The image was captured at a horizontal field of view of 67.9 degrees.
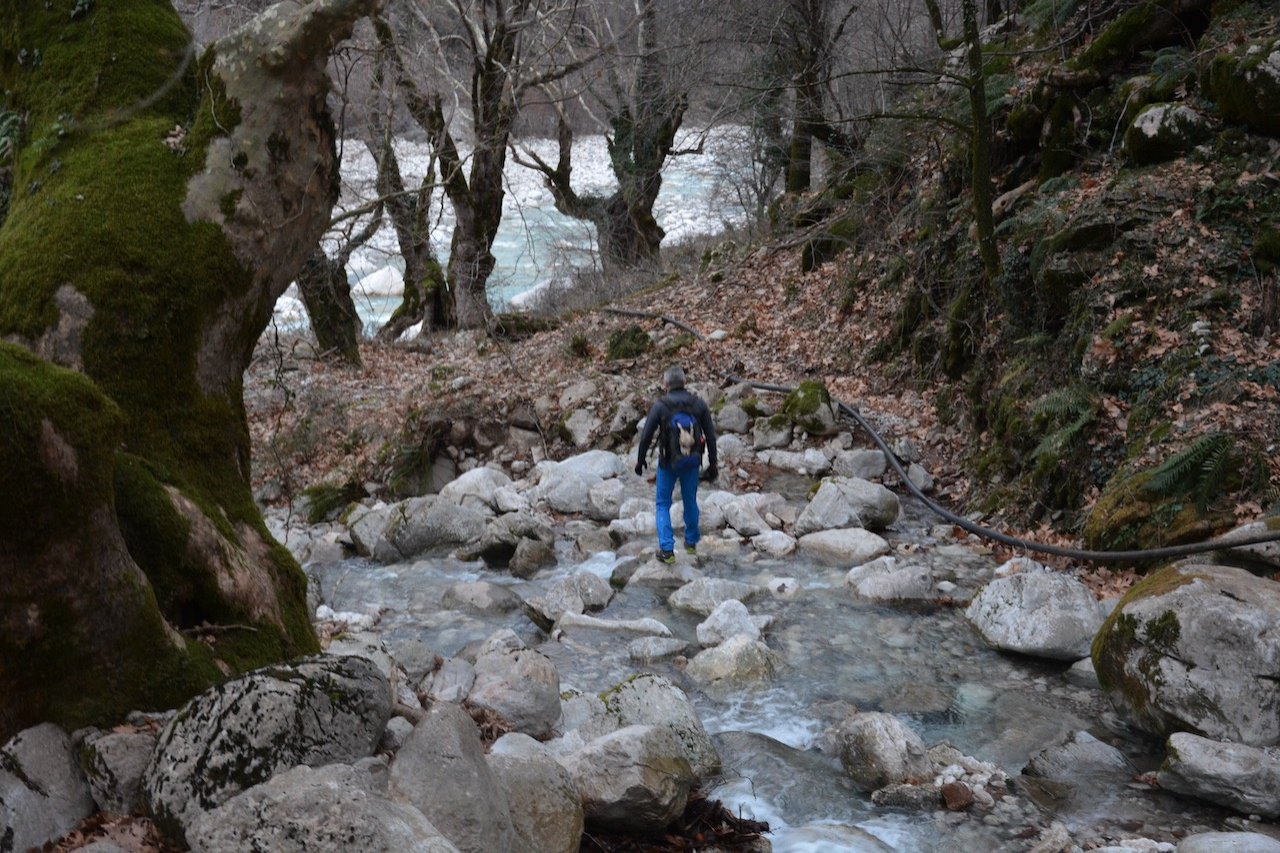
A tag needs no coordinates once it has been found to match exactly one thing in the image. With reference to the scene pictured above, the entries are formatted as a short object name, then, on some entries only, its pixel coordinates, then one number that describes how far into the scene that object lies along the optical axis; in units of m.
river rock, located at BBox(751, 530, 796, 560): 8.98
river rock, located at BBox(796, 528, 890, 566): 8.66
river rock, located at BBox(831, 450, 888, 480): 10.56
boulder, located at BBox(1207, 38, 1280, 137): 8.32
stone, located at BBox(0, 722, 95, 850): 2.82
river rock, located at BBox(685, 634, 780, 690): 6.32
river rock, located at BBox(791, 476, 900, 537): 9.27
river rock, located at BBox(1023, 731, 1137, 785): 4.92
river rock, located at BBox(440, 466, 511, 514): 10.78
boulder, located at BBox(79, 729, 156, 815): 3.01
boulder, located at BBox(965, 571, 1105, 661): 6.29
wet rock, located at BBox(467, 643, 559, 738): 5.05
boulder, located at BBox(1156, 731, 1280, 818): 4.38
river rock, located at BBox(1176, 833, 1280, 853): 3.81
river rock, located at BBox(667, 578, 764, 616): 7.67
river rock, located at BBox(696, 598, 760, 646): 7.00
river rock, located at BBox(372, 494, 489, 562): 9.89
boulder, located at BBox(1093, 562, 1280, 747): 4.79
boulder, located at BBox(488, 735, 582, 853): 3.42
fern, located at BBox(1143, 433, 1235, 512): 6.49
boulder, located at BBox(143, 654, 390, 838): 2.92
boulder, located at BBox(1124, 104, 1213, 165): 9.02
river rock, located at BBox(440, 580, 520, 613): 7.96
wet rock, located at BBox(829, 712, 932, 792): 4.91
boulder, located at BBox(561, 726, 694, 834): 3.88
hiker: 8.63
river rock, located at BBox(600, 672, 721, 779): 4.98
